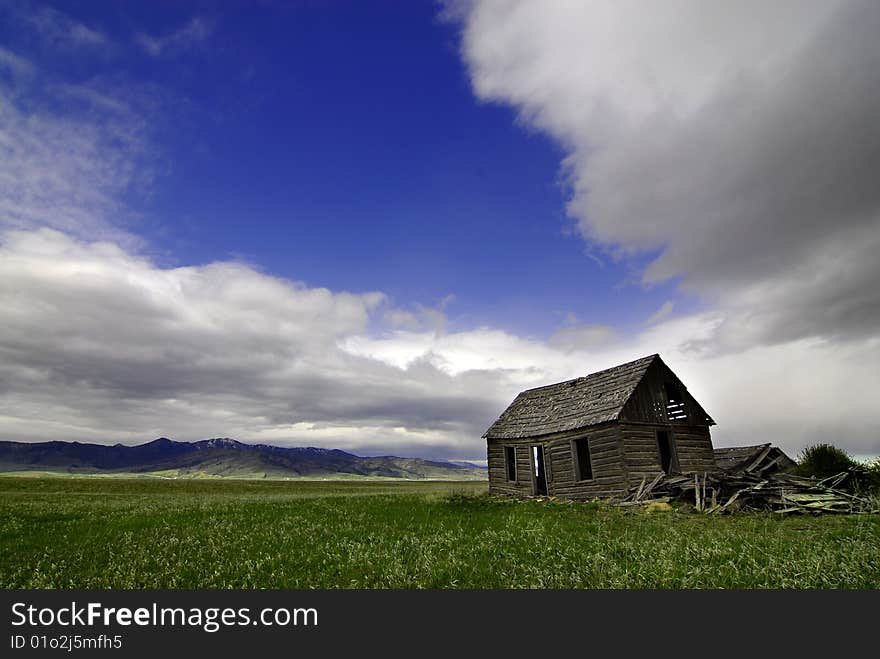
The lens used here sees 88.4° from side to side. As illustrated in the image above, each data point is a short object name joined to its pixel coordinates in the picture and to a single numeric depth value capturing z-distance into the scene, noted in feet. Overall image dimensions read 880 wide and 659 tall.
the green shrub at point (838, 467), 80.43
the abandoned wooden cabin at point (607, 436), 94.38
